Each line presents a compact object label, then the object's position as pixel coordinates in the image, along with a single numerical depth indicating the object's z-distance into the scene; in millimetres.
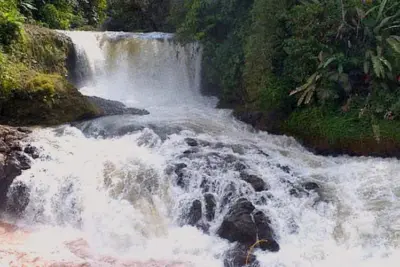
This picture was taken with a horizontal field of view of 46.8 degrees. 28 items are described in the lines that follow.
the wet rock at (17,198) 9062
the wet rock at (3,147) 9773
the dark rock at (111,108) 13336
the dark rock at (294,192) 9003
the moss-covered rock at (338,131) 10805
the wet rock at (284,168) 9923
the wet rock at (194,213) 8531
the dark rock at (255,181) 9008
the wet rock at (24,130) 10829
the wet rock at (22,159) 9539
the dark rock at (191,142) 10823
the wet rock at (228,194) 8756
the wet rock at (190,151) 10219
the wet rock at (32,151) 9820
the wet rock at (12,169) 9391
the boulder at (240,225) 7922
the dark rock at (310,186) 9195
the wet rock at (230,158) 9891
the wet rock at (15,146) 9896
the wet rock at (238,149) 10661
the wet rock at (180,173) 9227
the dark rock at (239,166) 9609
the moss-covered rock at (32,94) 11688
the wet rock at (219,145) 10853
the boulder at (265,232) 7812
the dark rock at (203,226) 8352
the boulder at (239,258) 7469
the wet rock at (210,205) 8562
